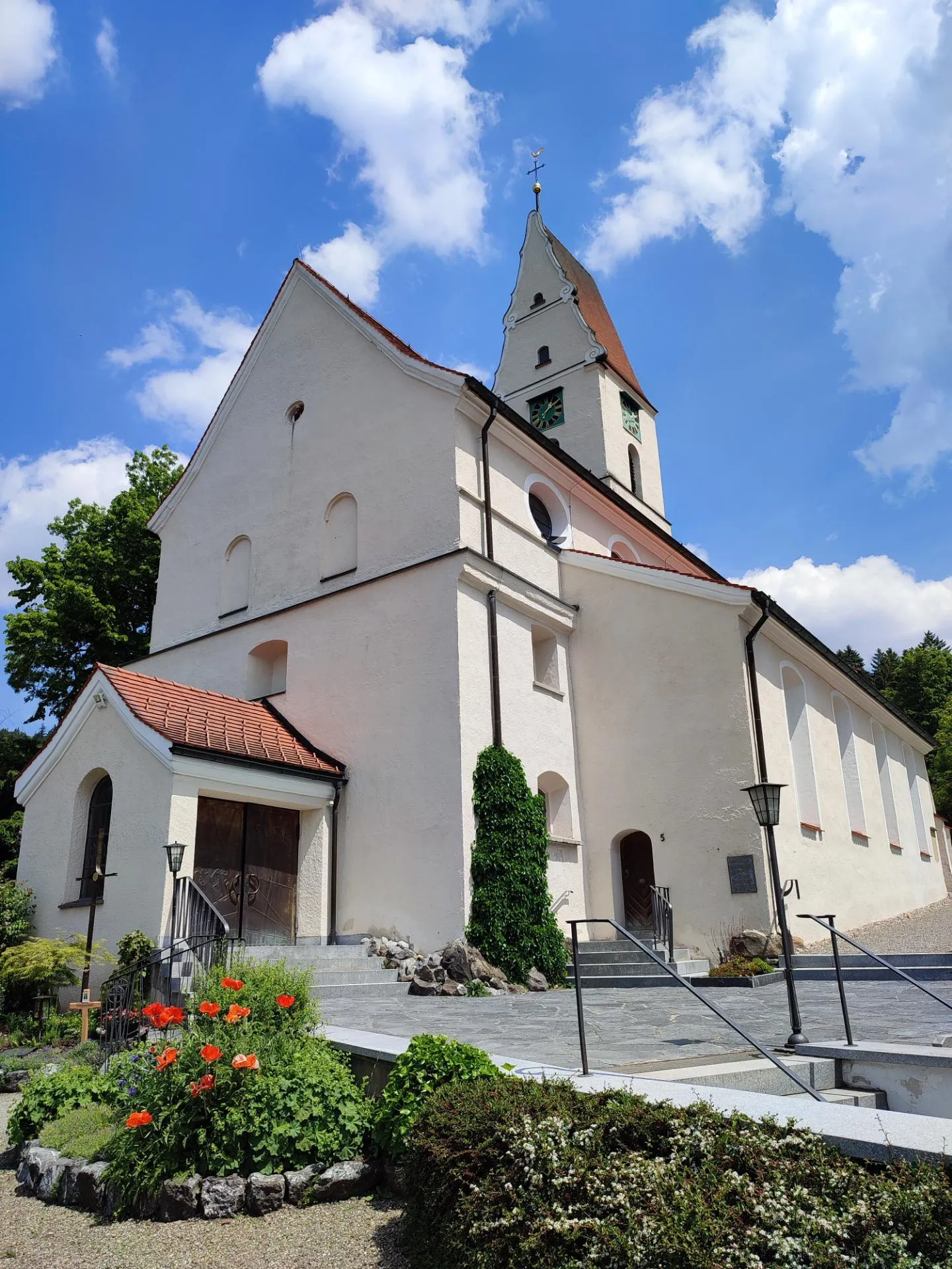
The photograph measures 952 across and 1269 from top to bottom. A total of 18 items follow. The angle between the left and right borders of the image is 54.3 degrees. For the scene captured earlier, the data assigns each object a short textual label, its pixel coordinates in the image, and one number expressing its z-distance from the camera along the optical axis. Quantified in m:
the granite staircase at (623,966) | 13.55
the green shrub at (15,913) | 13.44
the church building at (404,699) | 14.07
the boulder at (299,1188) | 5.35
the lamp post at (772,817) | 7.54
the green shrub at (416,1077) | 5.38
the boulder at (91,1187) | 5.70
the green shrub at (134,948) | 11.17
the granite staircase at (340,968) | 12.19
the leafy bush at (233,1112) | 5.49
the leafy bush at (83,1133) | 6.11
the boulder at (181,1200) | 5.30
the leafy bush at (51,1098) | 6.93
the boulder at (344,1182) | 5.37
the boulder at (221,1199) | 5.25
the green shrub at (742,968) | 13.64
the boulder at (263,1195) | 5.27
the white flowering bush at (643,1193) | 3.14
